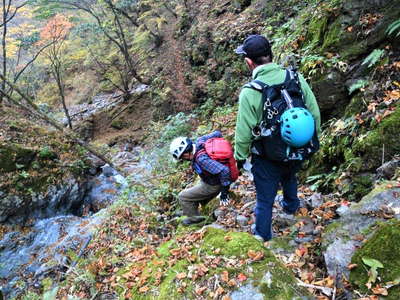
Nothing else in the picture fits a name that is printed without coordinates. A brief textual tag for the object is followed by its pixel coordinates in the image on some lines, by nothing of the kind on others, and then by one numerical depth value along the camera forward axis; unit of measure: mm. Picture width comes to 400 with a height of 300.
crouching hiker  4172
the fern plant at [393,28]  4480
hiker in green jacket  3070
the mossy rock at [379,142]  3934
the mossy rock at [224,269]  2791
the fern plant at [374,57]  4820
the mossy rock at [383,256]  2469
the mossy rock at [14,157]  11594
